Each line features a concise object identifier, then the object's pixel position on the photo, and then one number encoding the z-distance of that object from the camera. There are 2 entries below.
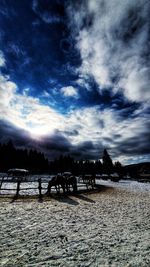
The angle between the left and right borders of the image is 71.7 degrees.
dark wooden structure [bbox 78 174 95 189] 16.00
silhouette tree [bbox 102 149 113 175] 56.34
